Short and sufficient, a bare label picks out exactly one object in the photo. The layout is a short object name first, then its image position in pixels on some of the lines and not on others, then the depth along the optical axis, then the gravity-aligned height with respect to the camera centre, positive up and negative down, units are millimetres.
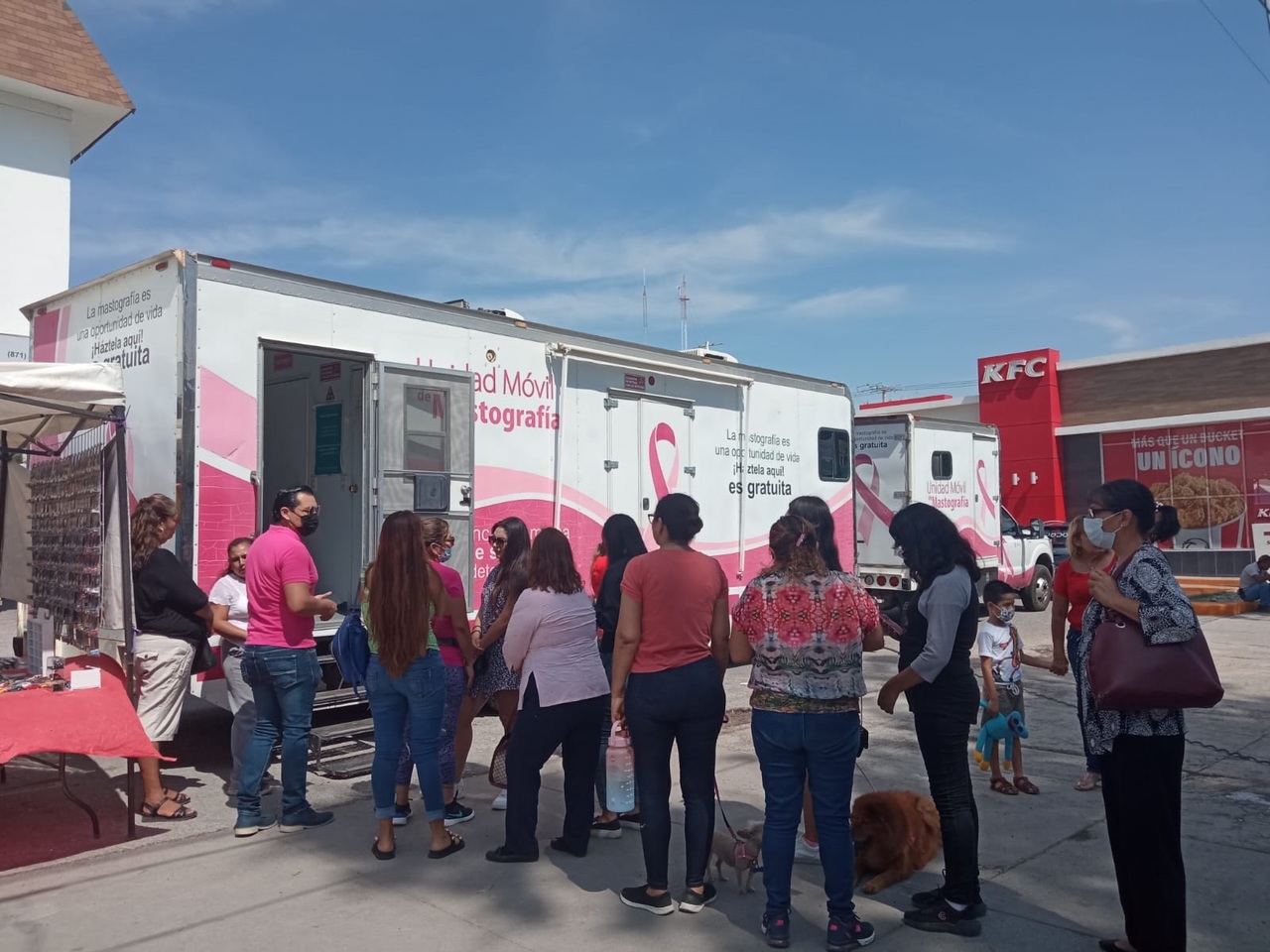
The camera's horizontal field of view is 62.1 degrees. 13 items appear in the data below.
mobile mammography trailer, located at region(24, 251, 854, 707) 6570 +1033
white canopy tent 5414 +815
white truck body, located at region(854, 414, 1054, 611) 14438 +801
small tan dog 4594 -1355
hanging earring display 5875 +98
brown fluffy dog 4672 -1318
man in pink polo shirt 5430 -568
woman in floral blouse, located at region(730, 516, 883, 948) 3945 -628
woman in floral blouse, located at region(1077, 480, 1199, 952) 3652 -838
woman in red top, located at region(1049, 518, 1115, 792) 5891 -333
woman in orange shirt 4352 -608
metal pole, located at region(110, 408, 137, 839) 5551 +51
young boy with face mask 6137 -758
